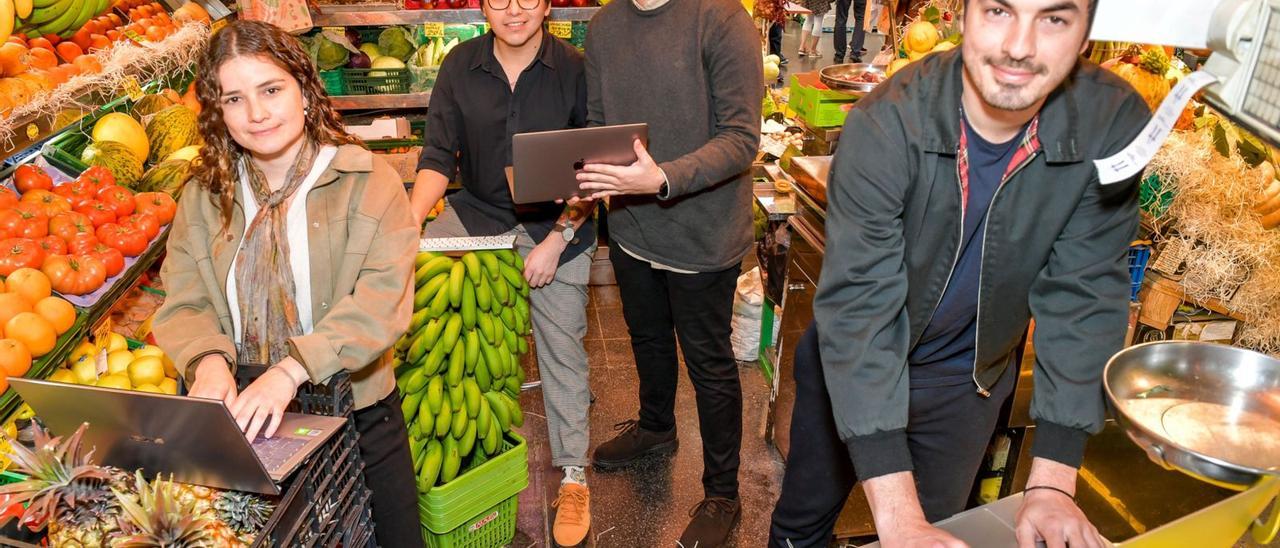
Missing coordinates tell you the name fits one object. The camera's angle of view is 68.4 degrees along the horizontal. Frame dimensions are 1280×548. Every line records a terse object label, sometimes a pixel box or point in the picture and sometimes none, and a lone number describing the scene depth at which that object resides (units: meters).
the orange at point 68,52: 3.48
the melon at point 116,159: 3.31
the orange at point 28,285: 2.55
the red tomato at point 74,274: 2.66
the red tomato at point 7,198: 2.79
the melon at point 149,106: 3.83
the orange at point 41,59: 3.13
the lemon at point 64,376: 2.68
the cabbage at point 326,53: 5.25
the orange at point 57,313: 2.52
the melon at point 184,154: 3.62
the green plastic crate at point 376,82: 5.28
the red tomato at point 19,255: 2.62
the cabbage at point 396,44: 5.50
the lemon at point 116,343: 2.93
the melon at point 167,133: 3.73
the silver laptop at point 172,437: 1.55
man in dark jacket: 1.67
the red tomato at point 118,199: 3.07
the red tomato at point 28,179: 2.98
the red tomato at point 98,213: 2.96
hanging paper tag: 1.10
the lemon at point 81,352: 2.79
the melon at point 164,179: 3.46
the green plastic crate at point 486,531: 2.99
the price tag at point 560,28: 4.95
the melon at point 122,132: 3.48
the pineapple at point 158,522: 1.60
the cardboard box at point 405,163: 4.84
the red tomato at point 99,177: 3.12
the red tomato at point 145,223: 3.05
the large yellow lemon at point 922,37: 3.48
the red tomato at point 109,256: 2.81
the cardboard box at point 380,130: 4.98
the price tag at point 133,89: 3.52
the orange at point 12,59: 2.96
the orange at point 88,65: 3.36
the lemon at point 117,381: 2.74
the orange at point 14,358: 2.30
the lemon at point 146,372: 2.79
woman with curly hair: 2.12
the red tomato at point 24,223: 2.71
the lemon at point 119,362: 2.87
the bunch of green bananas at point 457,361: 2.92
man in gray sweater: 2.78
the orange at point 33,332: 2.38
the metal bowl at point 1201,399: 1.49
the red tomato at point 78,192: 3.00
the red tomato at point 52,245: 2.76
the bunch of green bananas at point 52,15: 3.01
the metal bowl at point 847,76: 3.24
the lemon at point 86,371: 2.74
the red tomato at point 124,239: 2.92
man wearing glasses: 3.11
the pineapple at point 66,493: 1.66
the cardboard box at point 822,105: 3.39
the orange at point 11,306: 2.42
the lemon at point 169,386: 2.73
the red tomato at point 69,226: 2.83
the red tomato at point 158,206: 3.19
